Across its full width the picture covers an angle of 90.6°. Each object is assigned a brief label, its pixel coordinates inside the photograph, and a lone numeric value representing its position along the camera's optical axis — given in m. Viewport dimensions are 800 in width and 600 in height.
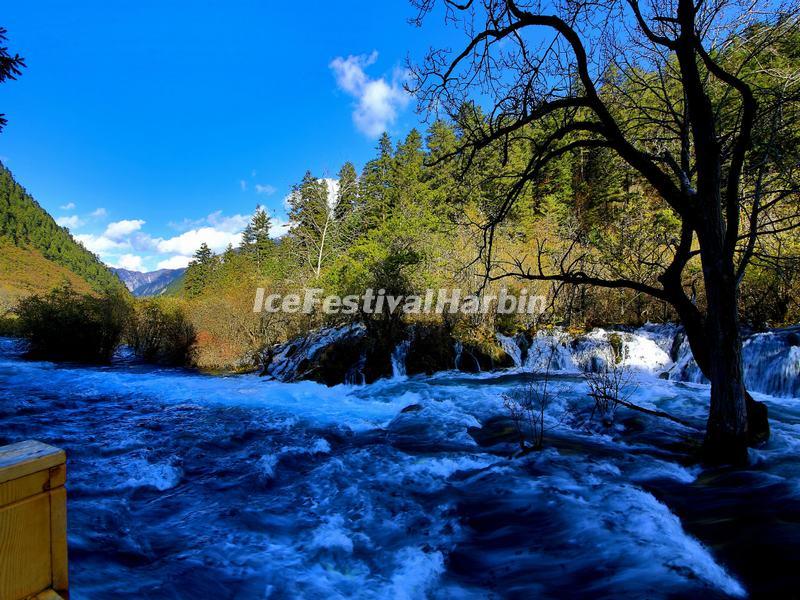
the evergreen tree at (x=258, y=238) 52.44
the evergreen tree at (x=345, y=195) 27.05
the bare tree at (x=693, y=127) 4.64
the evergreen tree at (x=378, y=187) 36.12
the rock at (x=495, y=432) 7.18
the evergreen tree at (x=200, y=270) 56.03
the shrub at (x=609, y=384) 7.65
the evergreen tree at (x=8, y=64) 8.20
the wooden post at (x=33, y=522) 1.29
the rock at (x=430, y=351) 14.78
